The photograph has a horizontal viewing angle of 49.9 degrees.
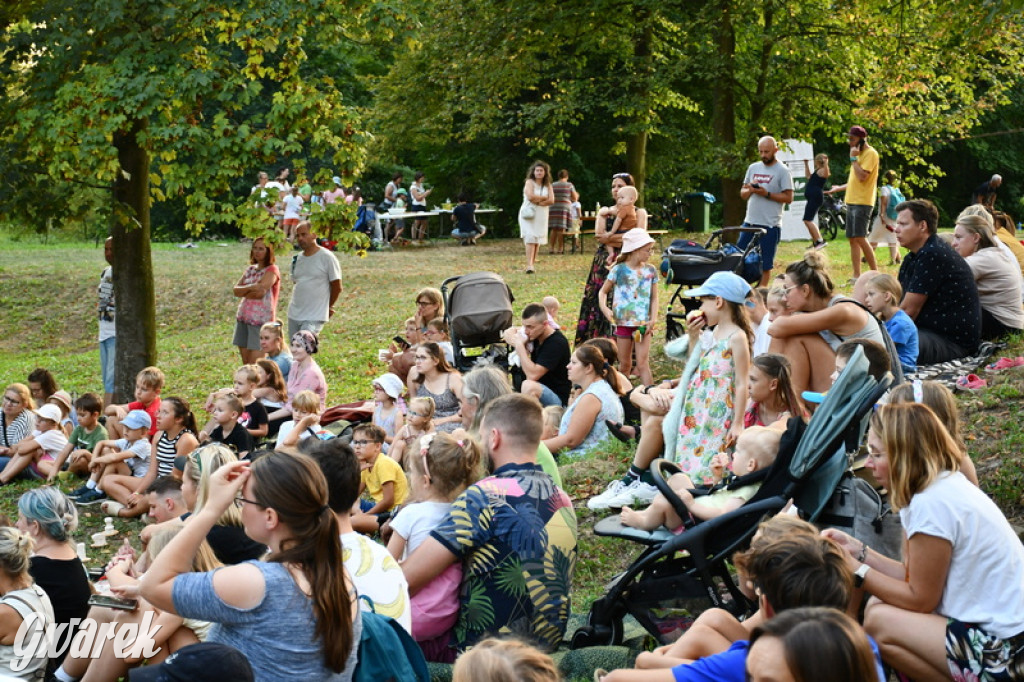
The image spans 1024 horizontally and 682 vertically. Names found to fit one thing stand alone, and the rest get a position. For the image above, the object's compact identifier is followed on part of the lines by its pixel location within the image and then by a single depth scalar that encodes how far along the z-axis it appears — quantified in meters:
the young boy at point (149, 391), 9.77
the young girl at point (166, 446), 8.75
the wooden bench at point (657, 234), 21.06
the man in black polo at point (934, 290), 8.02
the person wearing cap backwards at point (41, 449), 10.30
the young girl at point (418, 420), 7.79
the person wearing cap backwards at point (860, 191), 12.72
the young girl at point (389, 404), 8.84
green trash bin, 28.11
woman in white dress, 19.64
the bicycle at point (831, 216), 24.91
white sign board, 24.55
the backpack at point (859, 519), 4.77
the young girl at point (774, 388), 5.76
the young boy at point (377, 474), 7.40
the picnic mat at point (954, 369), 7.67
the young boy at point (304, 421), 8.05
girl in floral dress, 6.46
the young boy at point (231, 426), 8.58
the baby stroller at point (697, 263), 10.11
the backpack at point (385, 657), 3.68
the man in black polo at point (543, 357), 9.03
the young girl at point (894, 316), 7.39
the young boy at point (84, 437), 10.02
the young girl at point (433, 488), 4.83
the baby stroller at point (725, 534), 4.57
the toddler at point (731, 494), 4.87
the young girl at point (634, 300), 10.21
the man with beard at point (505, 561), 4.54
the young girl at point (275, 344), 10.57
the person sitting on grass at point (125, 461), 9.30
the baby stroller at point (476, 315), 10.00
